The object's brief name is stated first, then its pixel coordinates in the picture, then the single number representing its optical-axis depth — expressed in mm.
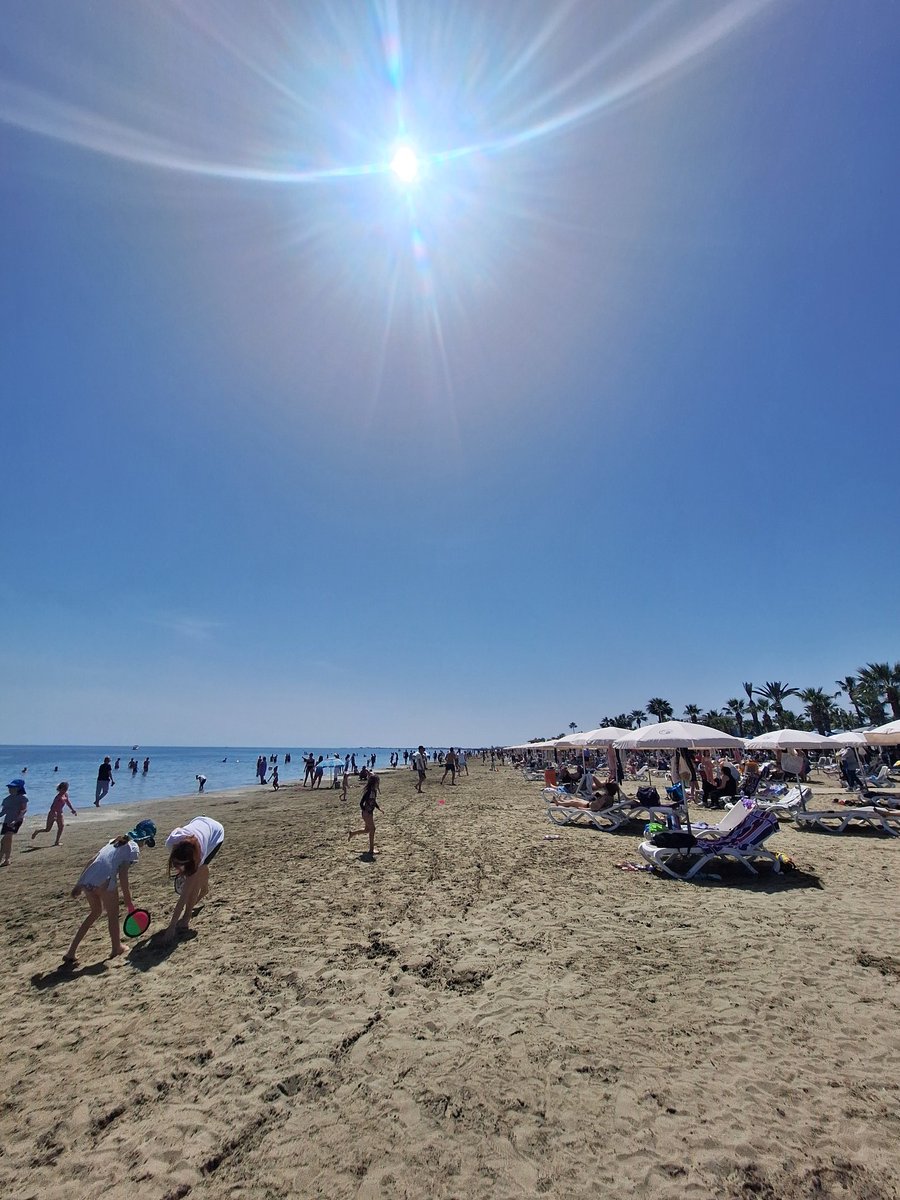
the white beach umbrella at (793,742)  15203
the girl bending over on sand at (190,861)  5695
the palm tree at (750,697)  72962
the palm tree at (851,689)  66812
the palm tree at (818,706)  69175
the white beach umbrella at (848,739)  16500
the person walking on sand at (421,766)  24859
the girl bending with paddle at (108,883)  5105
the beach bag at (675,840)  8016
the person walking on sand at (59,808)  13327
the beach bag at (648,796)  11633
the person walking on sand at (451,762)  30791
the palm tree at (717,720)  76412
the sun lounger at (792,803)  12524
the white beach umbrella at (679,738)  10836
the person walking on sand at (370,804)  9844
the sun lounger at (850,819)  10969
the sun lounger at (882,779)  21103
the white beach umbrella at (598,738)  14577
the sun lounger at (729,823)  8734
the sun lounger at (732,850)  7719
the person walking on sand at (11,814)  10281
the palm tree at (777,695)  71000
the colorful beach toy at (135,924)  5562
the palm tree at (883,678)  52406
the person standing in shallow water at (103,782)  22625
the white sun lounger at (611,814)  11235
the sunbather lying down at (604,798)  12258
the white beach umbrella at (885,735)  12600
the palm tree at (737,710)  76712
